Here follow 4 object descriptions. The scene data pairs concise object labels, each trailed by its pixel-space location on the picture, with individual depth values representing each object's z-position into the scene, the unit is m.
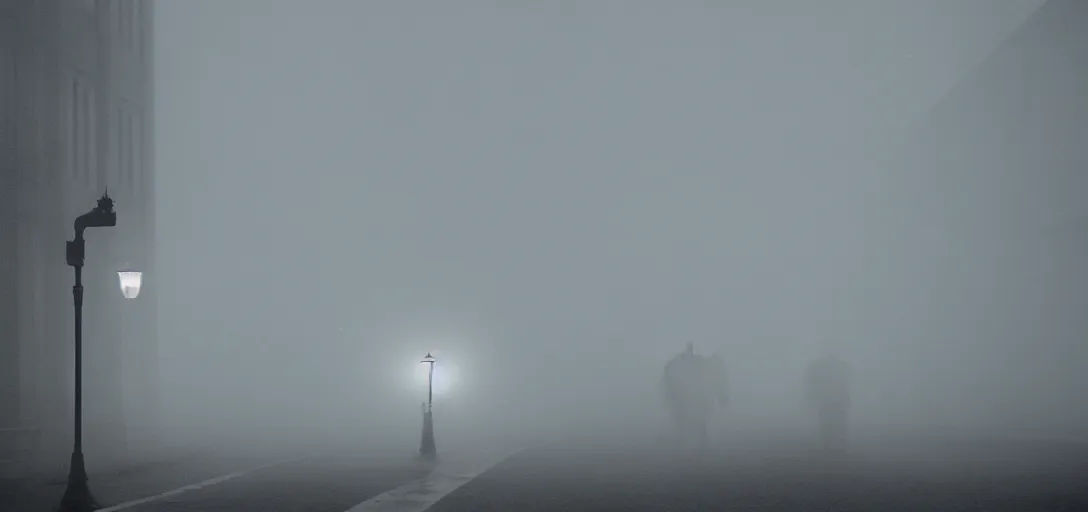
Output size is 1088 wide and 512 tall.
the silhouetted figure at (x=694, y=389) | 28.61
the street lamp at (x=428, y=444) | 28.88
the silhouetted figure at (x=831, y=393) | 27.98
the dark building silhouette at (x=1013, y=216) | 55.16
